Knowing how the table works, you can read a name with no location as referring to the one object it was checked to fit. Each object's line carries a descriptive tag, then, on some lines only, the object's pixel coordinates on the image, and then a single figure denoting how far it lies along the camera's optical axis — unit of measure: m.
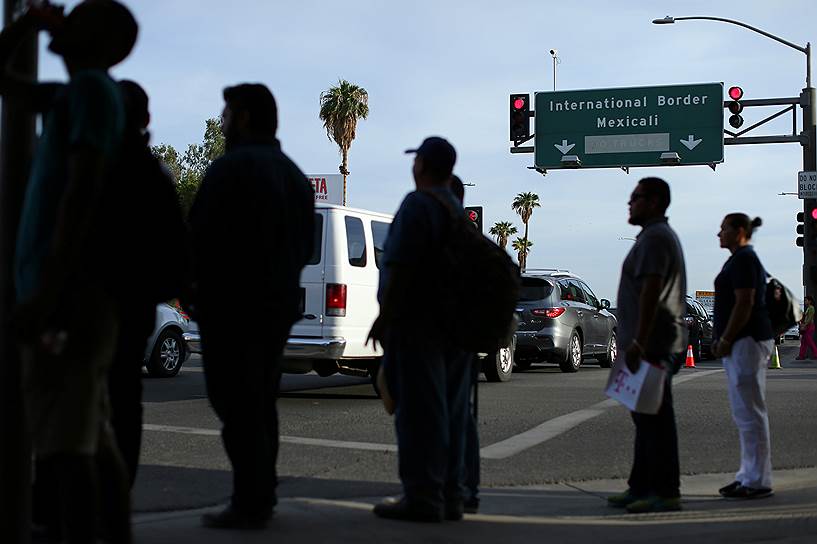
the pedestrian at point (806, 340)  26.61
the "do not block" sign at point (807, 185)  26.62
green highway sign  28.31
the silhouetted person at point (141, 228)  3.49
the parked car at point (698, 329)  27.23
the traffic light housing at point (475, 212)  21.55
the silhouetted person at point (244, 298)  4.77
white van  11.97
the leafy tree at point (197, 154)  75.71
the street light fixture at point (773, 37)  28.03
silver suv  18.52
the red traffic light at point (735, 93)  27.34
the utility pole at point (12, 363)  3.56
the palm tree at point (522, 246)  87.75
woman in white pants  6.70
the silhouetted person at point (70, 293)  3.16
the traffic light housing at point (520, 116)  27.59
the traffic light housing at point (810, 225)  27.30
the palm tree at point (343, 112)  53.47
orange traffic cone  22.94
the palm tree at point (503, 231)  87.51
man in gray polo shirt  6.05
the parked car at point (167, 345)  15.66
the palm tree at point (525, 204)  85.75
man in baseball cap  5.18
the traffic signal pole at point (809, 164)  26.97
